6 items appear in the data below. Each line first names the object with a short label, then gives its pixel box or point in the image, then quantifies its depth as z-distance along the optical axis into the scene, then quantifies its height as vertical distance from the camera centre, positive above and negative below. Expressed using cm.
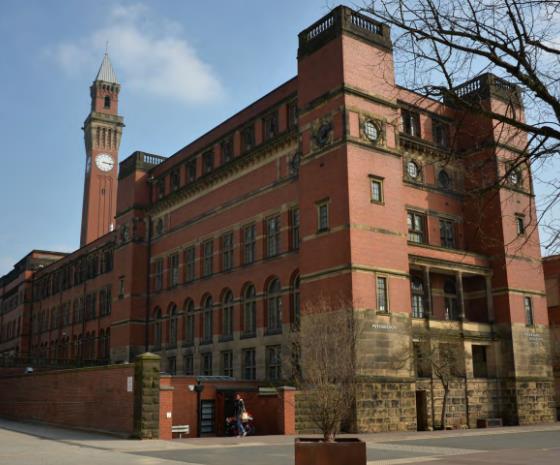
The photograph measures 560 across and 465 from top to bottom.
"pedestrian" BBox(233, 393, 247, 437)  2886 -136
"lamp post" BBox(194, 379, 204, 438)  3222 -128
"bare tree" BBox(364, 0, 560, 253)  922 +456
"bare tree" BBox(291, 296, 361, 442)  2907 +203
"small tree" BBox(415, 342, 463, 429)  3484 +95
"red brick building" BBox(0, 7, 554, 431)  3538 +814
